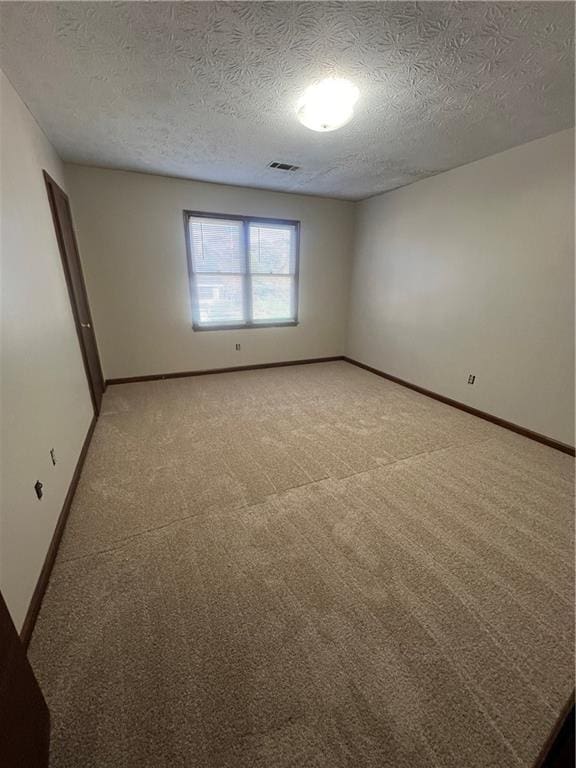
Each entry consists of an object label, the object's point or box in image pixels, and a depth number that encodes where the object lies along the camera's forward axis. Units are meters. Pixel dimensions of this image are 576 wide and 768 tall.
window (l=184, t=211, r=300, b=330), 4.08
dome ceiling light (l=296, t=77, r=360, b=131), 1.80
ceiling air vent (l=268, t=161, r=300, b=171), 3.17
